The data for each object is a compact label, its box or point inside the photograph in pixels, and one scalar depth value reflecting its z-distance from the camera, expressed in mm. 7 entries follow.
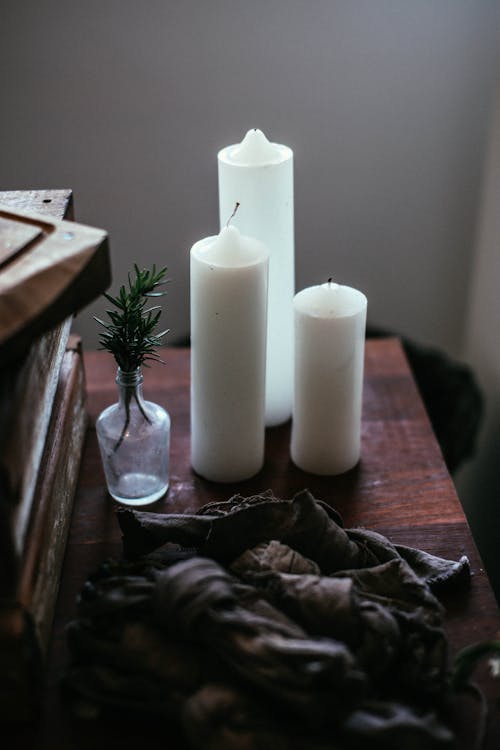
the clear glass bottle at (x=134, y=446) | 778
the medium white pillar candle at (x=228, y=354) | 741
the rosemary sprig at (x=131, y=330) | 730
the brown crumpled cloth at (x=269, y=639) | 528
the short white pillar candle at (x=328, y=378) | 777
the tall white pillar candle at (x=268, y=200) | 793
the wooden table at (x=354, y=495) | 595
